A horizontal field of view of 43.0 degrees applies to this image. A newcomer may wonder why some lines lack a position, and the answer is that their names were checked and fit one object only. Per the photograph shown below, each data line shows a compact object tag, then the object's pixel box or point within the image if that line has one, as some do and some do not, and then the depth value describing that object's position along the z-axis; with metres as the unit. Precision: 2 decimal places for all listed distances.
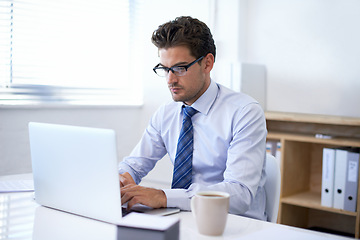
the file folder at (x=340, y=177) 2.63
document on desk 1.53
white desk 1.06
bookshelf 2.77
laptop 1.11
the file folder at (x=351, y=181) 2.59
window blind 2.84
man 1.52
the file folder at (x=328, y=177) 2.67
